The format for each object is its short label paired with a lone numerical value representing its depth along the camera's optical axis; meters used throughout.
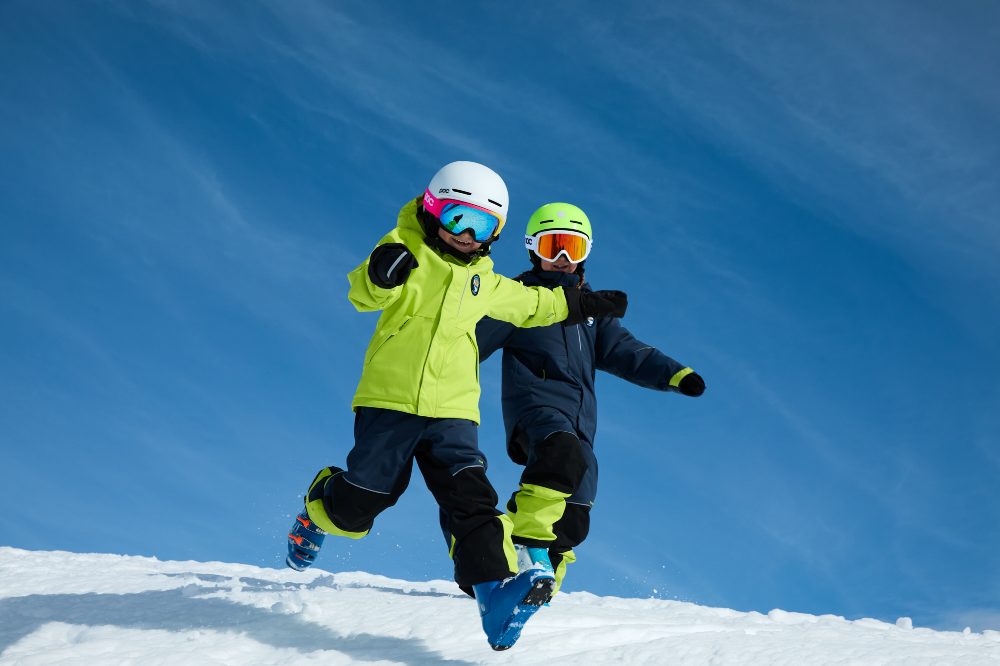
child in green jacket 4.12
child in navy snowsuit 5.27
